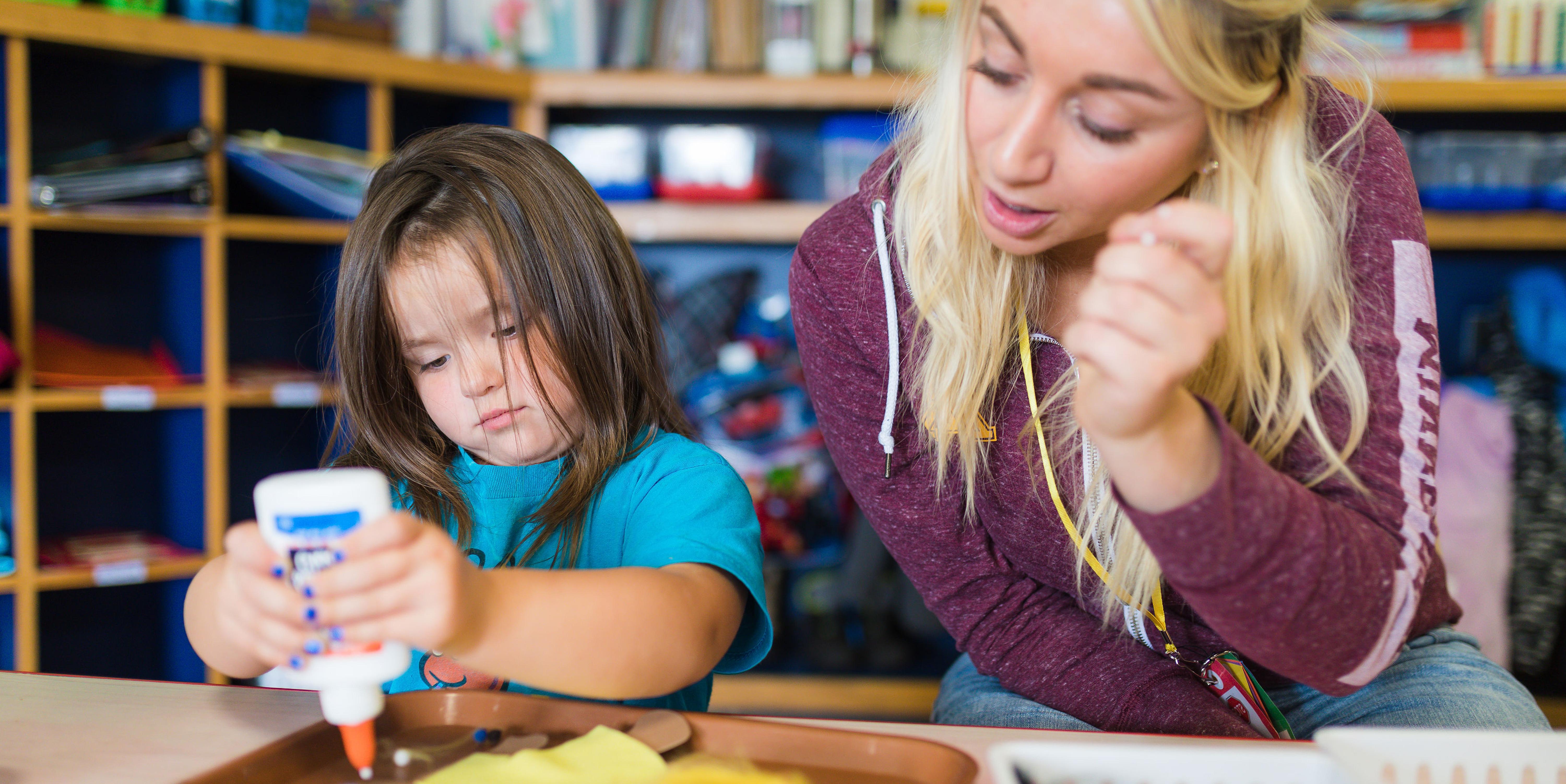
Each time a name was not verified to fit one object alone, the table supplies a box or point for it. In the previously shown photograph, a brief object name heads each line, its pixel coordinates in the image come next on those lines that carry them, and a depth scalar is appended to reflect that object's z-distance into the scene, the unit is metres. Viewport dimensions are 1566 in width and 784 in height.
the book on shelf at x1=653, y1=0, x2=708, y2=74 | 2.46
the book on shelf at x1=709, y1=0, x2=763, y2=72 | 2.43
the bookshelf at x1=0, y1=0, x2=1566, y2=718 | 1.88
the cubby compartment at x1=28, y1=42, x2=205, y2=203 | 2.10
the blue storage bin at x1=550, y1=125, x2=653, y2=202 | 2.43
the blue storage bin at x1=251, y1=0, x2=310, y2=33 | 2.12
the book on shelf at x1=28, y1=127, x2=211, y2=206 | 1.88
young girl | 0.83
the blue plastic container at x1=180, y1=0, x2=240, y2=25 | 2.05
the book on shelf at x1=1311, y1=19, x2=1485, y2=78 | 2.39
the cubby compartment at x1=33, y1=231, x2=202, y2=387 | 2.12
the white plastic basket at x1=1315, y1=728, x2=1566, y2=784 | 0.54
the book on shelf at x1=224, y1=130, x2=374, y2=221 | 2.07
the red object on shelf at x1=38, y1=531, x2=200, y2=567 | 1.99
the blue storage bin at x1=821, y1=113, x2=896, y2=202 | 2.46
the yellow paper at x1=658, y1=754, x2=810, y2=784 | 0.58
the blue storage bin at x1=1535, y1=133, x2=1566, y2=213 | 2.36
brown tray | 0.58
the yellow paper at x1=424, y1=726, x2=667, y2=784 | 0.57
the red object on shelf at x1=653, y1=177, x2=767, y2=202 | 2.45
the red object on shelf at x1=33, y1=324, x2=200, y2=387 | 1.97
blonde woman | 0.62
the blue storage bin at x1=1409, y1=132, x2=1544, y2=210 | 2.36
